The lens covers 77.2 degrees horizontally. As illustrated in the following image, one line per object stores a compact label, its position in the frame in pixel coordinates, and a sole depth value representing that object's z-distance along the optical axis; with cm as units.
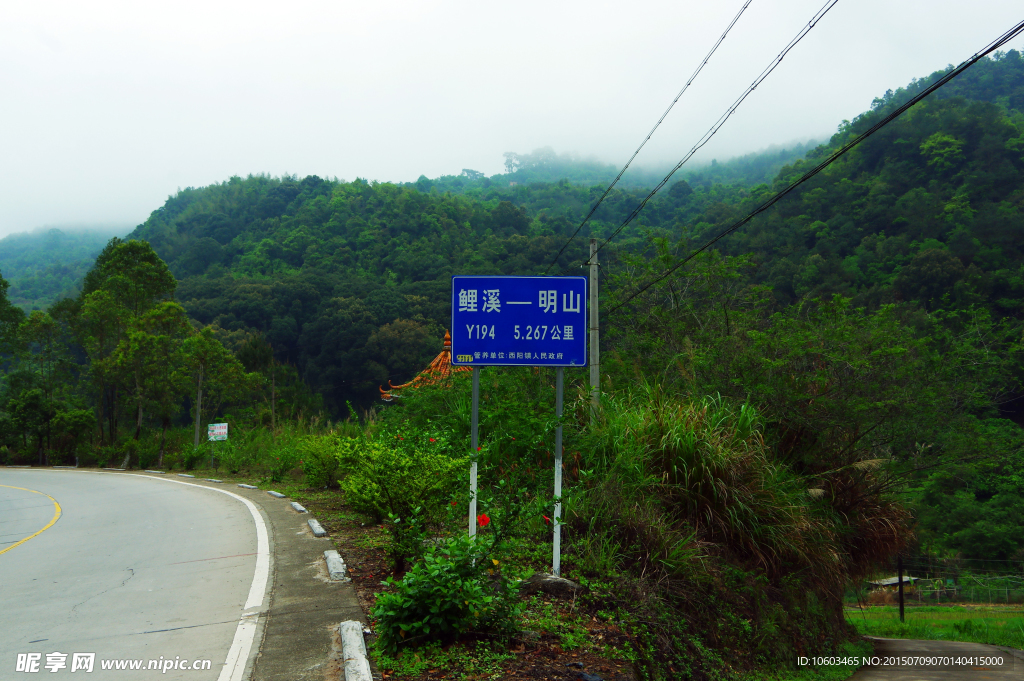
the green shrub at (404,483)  734
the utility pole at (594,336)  1486
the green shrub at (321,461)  1459
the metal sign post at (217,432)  2358
